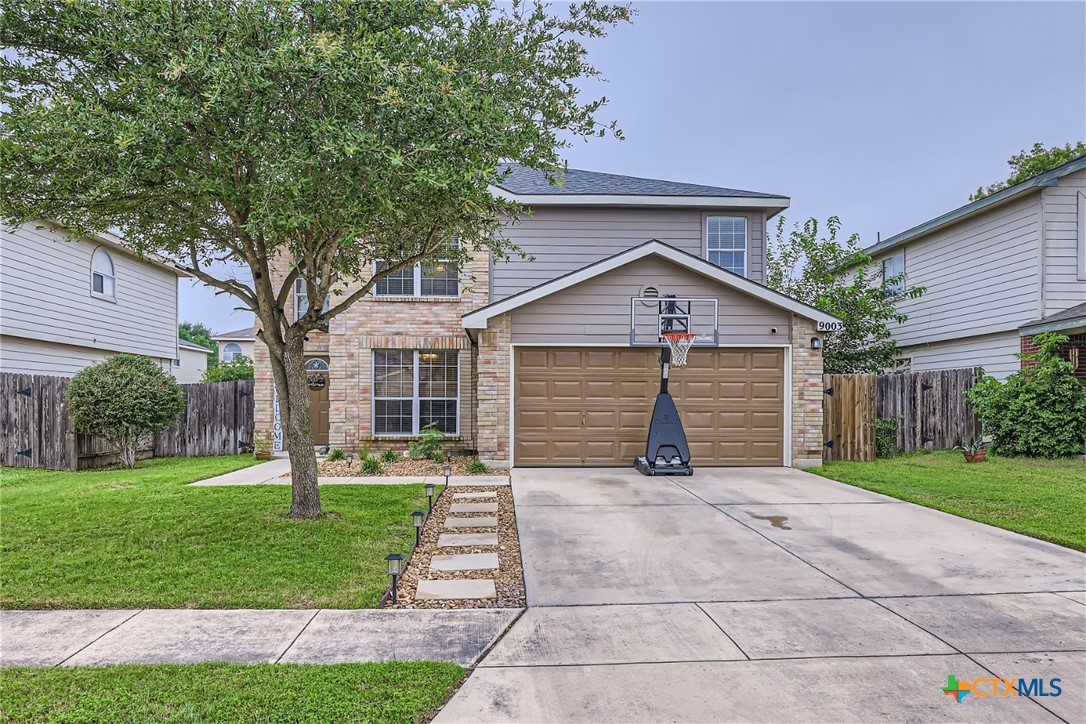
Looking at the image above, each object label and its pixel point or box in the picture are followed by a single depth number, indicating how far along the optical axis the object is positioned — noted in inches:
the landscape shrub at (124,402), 450.6
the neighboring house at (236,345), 1058.1
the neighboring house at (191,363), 912.8
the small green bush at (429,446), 495.8
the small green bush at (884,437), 518.0
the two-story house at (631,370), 462.0
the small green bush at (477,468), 446.4
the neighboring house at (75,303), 518.2
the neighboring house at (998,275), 505.4
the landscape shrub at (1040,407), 461.1
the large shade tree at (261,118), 208.2
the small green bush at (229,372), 900.0
